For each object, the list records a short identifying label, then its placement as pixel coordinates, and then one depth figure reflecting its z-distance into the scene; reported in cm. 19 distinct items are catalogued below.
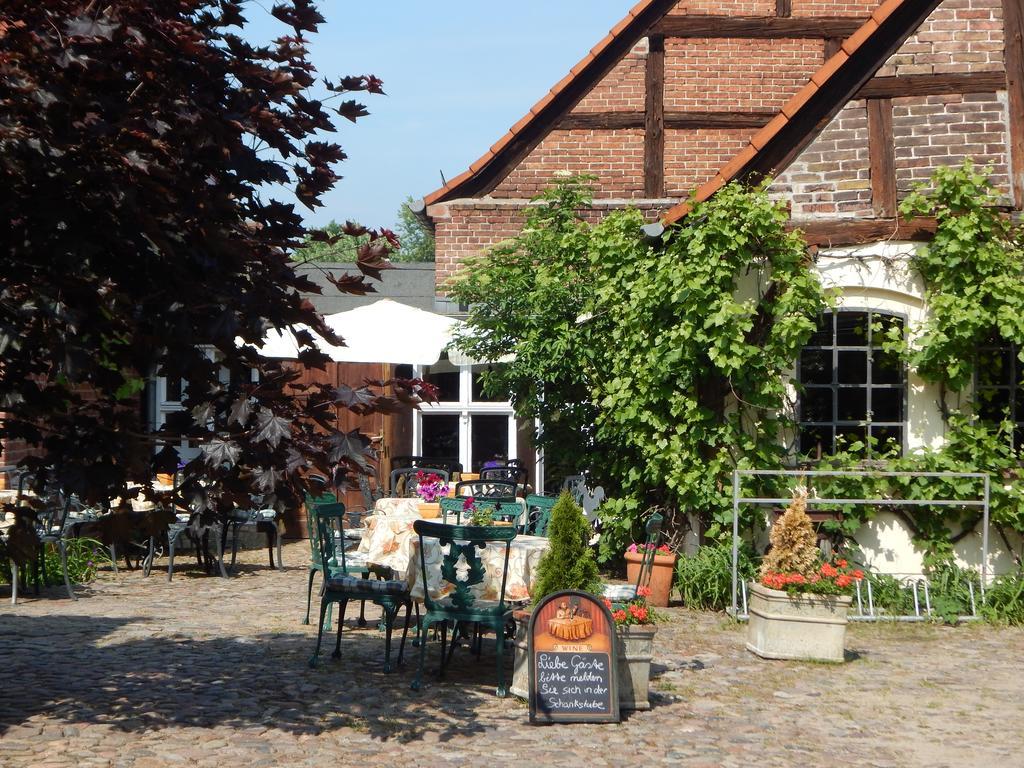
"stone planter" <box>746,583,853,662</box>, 833
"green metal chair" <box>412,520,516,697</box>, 725
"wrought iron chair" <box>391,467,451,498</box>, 1361
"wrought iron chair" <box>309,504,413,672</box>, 783
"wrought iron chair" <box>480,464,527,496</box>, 1353
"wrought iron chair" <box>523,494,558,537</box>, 978
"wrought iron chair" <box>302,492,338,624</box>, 898
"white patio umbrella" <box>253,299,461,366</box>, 1335
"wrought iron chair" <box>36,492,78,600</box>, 1045
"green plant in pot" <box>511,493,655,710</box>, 691
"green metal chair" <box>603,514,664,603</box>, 1019
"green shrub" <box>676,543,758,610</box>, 1016
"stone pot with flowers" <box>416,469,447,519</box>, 982
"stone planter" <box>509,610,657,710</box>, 690
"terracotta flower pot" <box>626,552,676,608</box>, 1038
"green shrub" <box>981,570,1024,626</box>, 983
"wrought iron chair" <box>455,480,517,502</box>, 1176
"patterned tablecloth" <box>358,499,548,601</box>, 783
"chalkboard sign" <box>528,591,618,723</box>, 668
